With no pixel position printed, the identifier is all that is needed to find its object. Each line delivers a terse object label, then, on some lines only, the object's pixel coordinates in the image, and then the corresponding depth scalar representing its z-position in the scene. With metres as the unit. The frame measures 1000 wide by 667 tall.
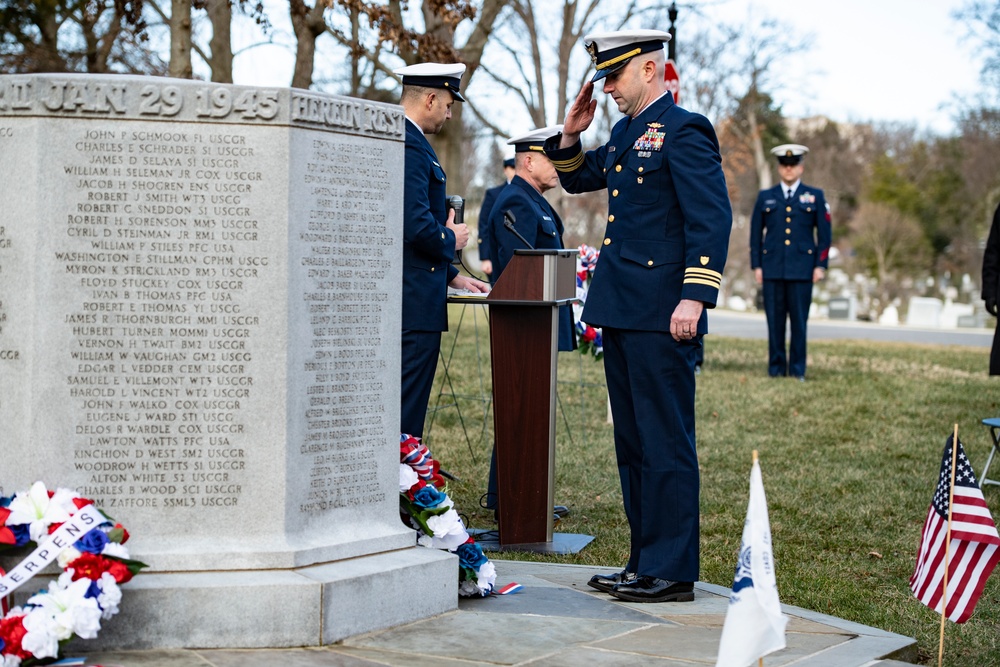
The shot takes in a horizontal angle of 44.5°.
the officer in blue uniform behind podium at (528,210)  7.16
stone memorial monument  4.16
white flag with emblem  3.45
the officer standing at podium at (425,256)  5.93
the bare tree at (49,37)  22.72
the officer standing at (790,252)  14.41
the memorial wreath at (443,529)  5.00
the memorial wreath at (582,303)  9.92
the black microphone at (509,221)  7.04
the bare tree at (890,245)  47.53
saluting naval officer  4.96
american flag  4.28
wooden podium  6.24
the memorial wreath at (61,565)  3.76
